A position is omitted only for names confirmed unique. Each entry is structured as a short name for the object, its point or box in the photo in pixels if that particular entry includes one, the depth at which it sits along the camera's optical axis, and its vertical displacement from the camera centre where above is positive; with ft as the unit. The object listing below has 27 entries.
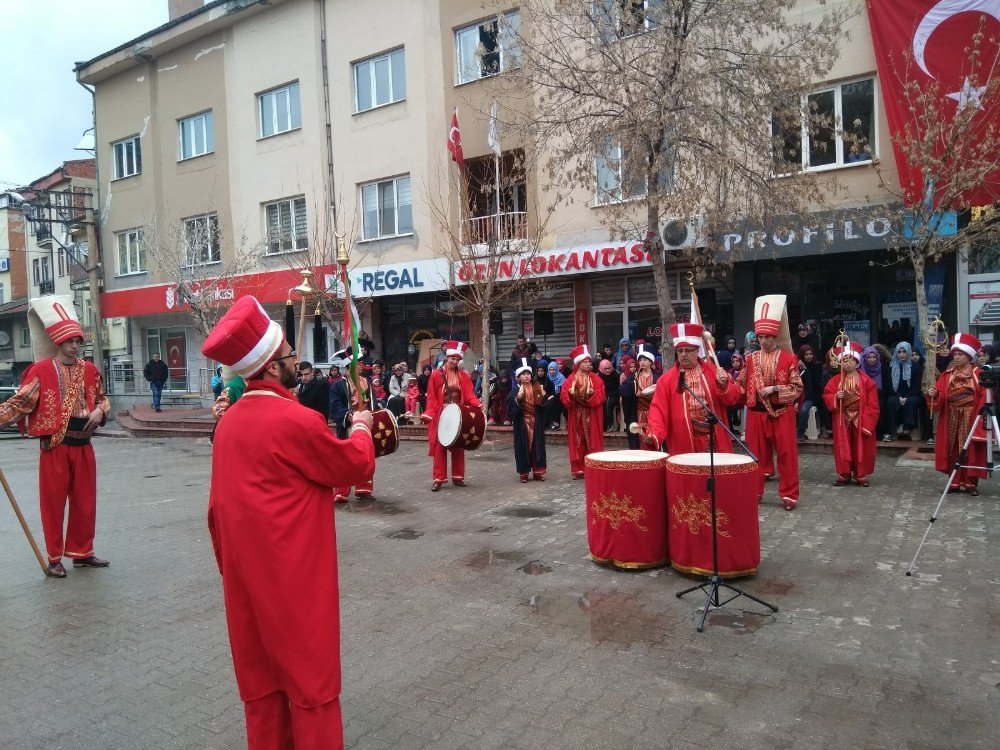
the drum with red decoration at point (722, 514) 20.67 -4.77
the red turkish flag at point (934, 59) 38.93 +13.97
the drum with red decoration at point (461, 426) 34.96 -3.72
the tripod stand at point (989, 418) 21.13 -2.76
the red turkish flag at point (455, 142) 62.13 +15.50
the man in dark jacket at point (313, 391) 37.36 -2.03
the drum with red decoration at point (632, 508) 22.02 -4.79
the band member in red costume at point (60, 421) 23.62 -1.85
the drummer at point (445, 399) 36.70 -2.59
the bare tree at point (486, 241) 55.98 +7.38
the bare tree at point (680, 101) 39.86 +11.90
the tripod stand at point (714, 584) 18.12 -5.93
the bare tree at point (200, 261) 77.61 +9.29
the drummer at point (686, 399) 25.16 -2.13
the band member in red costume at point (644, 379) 34.97 -2.09
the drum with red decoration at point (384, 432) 18.91 -2.18
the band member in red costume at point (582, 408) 37.42 -3.37
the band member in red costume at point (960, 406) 31.62 -3.39
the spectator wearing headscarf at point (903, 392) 42.88 -3.69
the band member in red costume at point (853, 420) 33.99 -4.03
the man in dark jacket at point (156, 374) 83.20 -2.04
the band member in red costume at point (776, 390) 29.84 -2.31
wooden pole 22.99 -5.03
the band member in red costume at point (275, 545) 10.62 -2.65
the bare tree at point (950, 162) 36.27 +7.40
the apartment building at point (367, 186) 51.55 +14.69
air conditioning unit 51.06 +6.33
